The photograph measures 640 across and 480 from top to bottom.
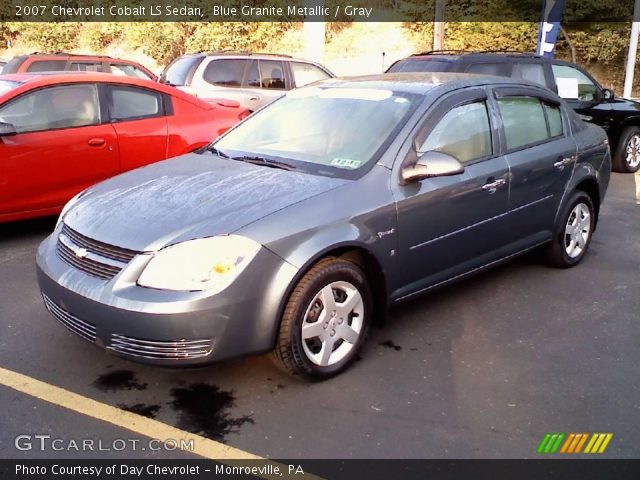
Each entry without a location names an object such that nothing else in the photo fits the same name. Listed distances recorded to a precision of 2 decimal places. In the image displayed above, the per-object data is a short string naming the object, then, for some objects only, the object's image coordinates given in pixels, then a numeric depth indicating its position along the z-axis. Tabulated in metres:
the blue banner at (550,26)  12.08
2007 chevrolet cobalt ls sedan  3.04
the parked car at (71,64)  11.12
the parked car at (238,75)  10.38
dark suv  8.05
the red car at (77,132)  5.61
